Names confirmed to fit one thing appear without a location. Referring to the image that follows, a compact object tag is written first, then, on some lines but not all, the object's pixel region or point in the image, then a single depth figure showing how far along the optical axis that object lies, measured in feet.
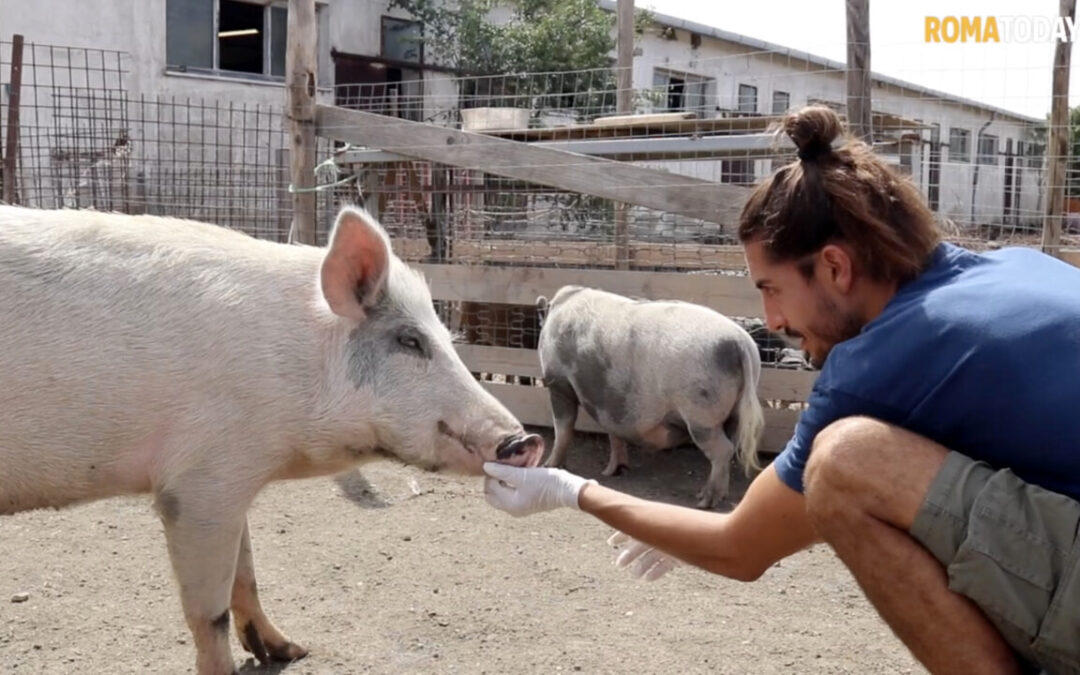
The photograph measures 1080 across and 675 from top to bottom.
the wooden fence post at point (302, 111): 22.90
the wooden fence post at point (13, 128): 28.32
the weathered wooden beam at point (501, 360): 24.86
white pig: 10.92
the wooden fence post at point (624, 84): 25.58
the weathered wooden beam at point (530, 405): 24.47
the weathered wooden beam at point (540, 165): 20.97
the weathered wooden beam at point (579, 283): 21.44
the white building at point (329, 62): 44.68
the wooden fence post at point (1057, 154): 21.52
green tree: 53.78
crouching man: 7.43
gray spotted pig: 20.29
